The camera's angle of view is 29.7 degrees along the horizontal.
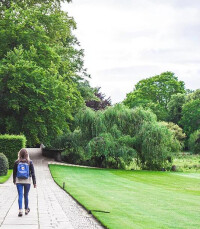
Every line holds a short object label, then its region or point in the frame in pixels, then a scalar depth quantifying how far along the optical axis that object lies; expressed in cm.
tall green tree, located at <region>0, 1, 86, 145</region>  2991
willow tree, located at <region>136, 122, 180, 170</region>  3169
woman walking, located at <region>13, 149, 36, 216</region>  1001
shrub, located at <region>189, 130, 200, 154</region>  5788
